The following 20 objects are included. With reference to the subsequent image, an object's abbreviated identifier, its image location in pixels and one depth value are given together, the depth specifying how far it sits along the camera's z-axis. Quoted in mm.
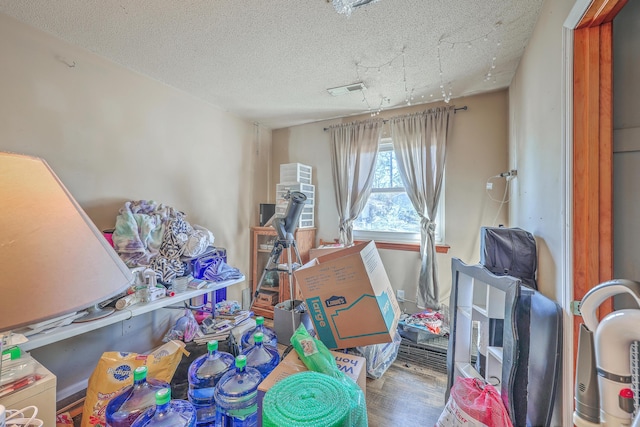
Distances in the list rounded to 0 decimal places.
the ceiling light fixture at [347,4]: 1457
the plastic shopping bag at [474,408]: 1131
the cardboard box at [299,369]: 1102
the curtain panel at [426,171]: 2633
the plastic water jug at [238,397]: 1099
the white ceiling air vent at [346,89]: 2389
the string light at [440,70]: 1778
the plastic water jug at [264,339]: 1617
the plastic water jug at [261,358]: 1419
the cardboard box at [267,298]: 3098
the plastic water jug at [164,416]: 936
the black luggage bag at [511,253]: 1426
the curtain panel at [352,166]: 3031
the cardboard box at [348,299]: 1437
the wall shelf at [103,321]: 1325
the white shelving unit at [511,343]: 1145
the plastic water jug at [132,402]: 1072
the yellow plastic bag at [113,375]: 1303
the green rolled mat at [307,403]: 823
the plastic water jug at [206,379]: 1305
